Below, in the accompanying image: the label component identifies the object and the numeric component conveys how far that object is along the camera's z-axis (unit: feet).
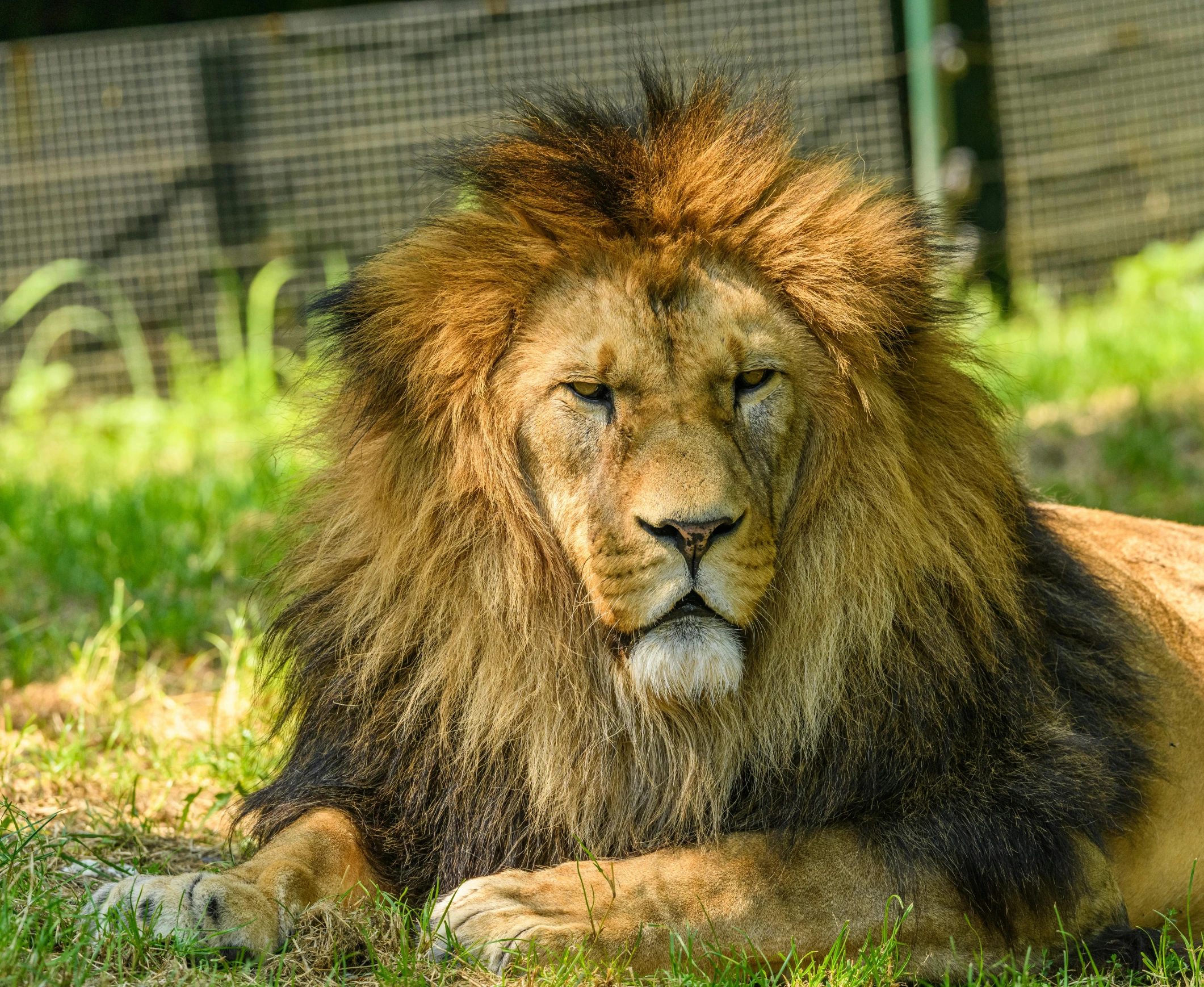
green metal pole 49.16
